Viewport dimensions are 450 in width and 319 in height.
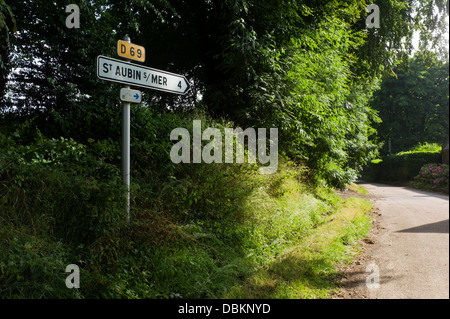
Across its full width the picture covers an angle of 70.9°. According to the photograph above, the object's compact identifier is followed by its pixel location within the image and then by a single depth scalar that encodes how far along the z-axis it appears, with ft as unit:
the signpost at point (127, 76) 12.40
